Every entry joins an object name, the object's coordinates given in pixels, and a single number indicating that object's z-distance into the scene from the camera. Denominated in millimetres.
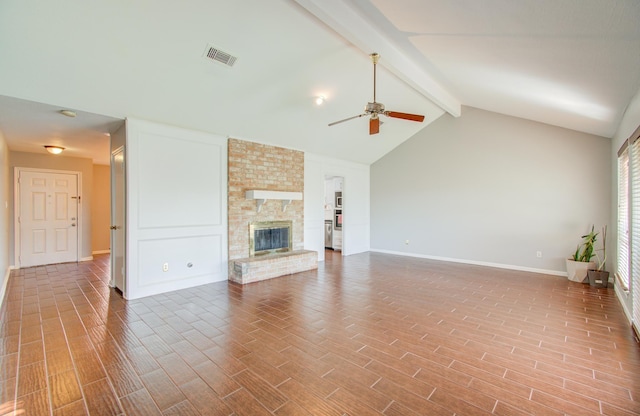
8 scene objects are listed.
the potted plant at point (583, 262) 5039
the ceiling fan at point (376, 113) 3664
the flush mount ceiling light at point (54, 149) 5672
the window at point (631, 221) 3092
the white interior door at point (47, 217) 6215
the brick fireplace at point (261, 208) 5164
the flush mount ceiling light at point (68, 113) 3658
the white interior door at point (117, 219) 4363
